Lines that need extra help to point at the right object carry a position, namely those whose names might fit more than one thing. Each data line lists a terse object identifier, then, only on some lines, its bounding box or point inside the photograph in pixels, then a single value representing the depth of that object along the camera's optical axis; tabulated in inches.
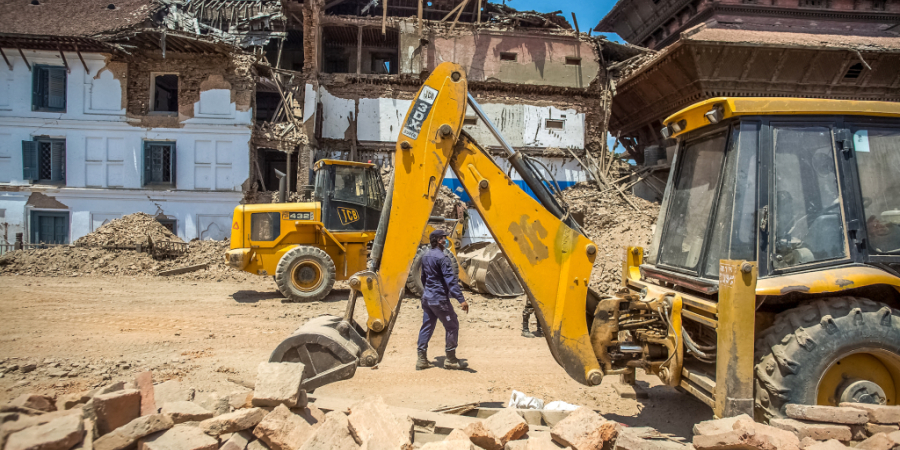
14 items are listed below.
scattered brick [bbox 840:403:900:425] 121.3
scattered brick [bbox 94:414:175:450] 117.5
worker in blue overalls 234.7
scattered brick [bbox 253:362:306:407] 129.9
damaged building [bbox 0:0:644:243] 677.3
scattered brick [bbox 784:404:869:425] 121.0
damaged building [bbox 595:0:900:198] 615.5
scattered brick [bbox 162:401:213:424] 129.2
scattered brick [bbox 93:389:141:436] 123.3
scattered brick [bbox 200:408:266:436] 123.7
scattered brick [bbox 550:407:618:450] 118.3
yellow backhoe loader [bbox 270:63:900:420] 130.6
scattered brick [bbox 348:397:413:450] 119.7
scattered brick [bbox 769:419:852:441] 118.9
